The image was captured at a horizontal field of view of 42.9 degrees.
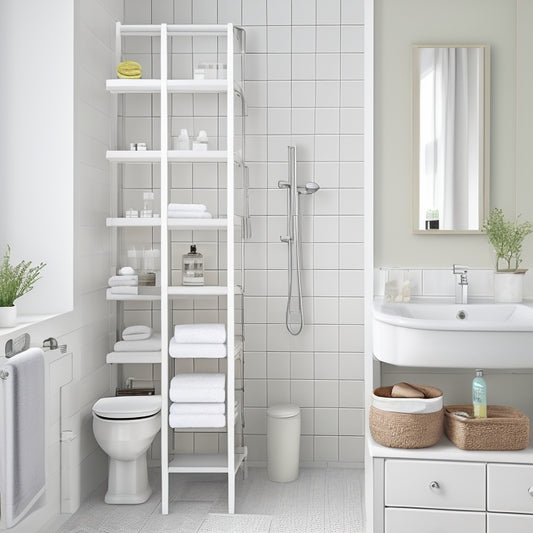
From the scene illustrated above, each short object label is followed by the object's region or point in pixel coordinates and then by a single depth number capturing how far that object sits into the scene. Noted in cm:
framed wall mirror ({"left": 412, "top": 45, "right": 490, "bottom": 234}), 303
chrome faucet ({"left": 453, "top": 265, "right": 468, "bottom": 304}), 292
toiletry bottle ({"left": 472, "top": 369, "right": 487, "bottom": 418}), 266
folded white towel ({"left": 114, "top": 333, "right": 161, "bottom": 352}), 332
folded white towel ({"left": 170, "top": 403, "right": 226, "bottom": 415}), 306
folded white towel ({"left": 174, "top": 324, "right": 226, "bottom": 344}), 308
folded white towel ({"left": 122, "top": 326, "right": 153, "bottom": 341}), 339
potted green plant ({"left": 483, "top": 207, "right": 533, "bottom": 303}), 291
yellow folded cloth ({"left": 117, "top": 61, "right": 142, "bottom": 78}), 322
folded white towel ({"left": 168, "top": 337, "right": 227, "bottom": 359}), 307
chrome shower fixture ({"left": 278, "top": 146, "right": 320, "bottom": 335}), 355
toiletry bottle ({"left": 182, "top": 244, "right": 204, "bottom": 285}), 325
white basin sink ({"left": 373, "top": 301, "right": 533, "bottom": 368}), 240
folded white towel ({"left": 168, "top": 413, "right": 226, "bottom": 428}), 305
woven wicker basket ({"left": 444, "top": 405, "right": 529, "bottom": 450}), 256
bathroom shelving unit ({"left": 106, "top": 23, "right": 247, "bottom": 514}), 307
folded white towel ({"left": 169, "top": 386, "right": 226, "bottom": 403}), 306
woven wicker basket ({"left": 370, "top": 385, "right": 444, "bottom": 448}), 259
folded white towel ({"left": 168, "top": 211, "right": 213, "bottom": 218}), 315
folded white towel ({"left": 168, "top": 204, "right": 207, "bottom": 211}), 315
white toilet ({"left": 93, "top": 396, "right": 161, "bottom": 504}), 304
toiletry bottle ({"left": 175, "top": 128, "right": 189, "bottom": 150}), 326
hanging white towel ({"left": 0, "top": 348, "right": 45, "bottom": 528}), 225
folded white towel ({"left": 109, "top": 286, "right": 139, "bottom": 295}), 330
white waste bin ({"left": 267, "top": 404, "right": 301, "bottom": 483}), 345
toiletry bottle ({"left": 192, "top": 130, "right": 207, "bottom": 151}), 321
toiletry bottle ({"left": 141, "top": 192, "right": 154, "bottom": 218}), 328
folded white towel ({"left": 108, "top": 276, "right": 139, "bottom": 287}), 330
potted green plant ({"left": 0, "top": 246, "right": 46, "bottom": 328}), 260
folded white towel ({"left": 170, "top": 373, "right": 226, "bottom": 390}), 307
